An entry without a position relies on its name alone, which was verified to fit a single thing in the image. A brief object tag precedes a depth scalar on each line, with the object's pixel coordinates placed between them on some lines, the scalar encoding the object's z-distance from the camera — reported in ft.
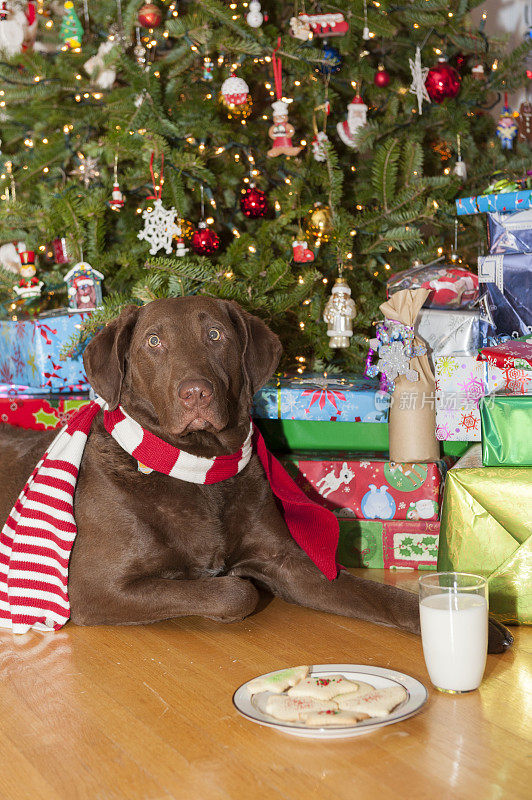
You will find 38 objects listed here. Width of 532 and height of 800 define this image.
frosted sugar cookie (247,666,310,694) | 5.88
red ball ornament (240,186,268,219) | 11.98
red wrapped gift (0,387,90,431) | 11.31
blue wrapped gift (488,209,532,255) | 9.76
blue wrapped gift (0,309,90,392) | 11.51
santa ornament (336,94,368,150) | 12.53
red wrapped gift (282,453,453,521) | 9.45
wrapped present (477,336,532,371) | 8.80
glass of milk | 5.84
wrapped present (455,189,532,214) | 9.73
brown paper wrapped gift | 9.40
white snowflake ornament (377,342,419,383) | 9.44
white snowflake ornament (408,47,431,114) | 12.68
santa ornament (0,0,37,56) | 12.47
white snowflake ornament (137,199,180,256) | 11.40
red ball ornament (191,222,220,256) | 11.53
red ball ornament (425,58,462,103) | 12.79
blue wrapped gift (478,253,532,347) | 9.78
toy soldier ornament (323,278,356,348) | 11.55
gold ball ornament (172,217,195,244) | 11.73
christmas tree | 11.50
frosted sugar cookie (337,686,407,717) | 5.45
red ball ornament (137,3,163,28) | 11.43
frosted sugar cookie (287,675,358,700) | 5.73
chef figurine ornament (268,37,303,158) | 11.84
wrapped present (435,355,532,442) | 9.27
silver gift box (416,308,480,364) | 9.86
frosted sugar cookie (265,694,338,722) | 5.44
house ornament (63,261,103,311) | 11.65
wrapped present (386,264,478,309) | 10.17
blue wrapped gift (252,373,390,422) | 10.00
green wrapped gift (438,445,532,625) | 7.47
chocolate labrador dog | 7.69
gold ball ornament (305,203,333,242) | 12.17
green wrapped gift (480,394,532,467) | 7.77
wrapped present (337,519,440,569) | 9.46
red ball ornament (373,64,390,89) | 12.95
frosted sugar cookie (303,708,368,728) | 5.32
